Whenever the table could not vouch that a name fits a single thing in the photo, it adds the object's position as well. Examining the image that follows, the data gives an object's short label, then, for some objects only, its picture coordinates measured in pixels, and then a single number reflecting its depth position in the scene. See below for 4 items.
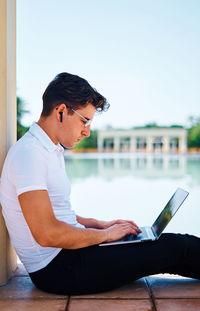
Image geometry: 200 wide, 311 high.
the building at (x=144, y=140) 40.62
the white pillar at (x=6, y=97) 1.92
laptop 1.70
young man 1.61
